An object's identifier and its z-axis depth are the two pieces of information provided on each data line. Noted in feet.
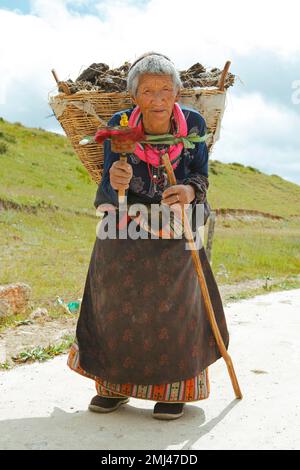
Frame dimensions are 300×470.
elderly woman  10.23
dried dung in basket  10.75
